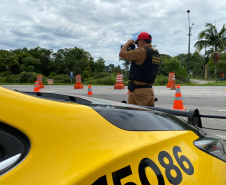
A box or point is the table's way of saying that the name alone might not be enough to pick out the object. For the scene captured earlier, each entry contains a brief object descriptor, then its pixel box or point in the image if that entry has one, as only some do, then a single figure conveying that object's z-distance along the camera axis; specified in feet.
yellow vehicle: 2.55
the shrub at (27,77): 101.42
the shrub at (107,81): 79.59
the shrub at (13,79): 102.99
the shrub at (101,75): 110.52
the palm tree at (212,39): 87.78
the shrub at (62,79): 108.37
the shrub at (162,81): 74.12
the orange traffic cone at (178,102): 19.17
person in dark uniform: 9.09
